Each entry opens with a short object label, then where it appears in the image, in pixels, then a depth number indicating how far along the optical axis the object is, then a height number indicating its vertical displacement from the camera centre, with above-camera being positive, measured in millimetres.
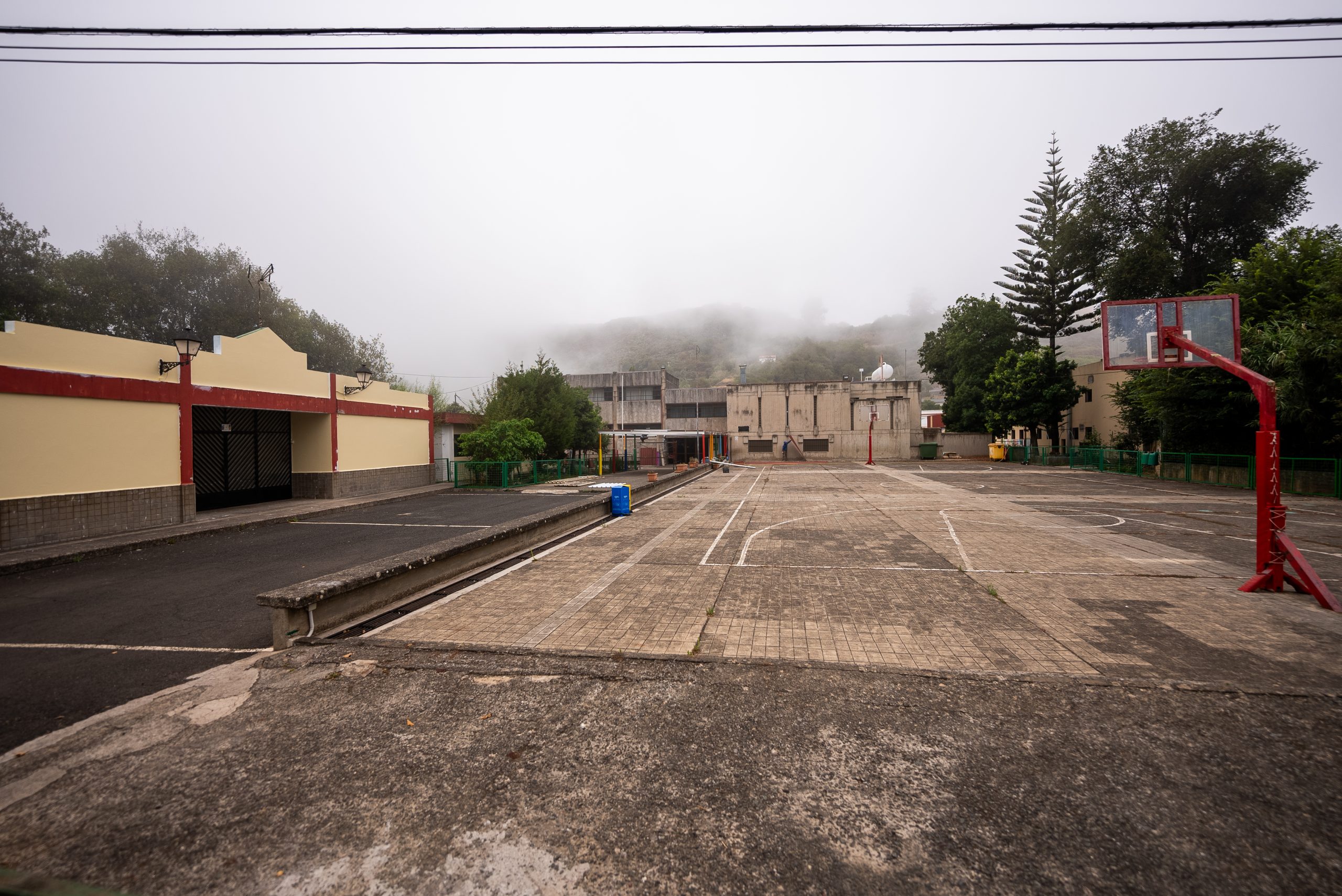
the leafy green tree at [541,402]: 26625 +2190
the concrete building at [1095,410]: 43312 +2546
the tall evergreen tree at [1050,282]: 47062 +14198
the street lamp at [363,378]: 19562 +2530
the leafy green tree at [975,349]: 49719 +8661
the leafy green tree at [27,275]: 31859 +10934
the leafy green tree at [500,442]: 23766 +156
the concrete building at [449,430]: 27594 +799
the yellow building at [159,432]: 10586 +424
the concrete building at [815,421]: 49844 +2053
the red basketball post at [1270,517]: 6633 -996
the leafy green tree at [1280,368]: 16766 +2503
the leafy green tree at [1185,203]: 33469 +15687
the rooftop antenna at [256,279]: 44375 +14731
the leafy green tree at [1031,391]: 42094 +3870
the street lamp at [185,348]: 13055 +2463
